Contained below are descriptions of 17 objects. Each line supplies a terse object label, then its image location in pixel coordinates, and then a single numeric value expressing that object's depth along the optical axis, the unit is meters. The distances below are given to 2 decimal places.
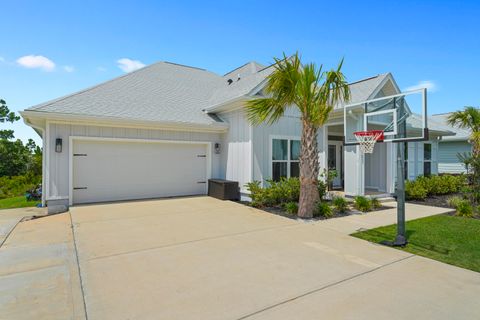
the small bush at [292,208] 8.11
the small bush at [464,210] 8.13
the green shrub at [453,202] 9.28
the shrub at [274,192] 9.19
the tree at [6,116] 25.27
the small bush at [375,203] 9.49
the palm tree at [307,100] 7.29
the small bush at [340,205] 8.47
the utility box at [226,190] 10.38
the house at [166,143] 9.04
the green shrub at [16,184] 16.42
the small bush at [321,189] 9.82
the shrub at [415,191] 11.09
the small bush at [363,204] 8.89
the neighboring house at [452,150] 19.69
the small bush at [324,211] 7.84
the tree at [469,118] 12.42
